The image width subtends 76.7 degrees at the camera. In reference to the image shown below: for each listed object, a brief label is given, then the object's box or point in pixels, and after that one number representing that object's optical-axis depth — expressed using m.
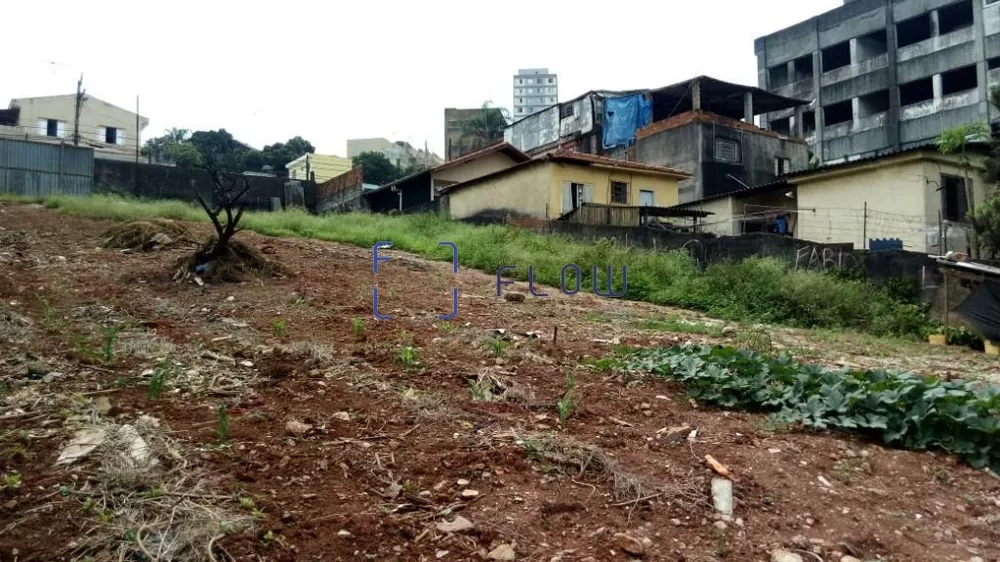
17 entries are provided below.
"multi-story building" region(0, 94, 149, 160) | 32.06
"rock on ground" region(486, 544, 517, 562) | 2.37
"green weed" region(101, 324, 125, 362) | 4.16
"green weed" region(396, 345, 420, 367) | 4.56
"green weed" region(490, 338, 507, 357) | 5.01
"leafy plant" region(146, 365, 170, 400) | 3.53
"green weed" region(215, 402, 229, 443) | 3.05
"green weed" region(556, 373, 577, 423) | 3.68
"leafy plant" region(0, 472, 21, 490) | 2.46
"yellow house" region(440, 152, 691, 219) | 18.03
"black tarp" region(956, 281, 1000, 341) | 9.07
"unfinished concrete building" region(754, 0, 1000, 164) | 25.83
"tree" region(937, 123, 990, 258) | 13.87
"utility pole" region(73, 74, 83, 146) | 26.42
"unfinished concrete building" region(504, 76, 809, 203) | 22.55
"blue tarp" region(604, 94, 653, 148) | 24.84
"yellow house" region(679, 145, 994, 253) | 14.43
